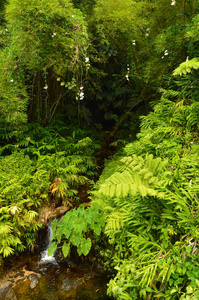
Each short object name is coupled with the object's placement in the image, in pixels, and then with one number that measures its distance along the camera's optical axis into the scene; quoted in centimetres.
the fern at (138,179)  239
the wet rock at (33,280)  386
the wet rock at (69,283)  376
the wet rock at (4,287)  368
